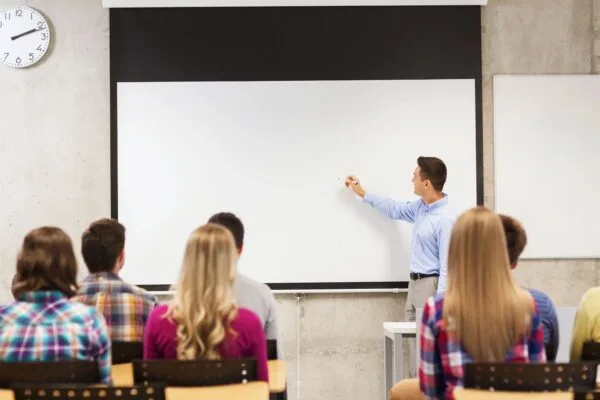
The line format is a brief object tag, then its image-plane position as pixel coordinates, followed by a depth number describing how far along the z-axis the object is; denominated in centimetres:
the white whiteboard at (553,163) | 616
